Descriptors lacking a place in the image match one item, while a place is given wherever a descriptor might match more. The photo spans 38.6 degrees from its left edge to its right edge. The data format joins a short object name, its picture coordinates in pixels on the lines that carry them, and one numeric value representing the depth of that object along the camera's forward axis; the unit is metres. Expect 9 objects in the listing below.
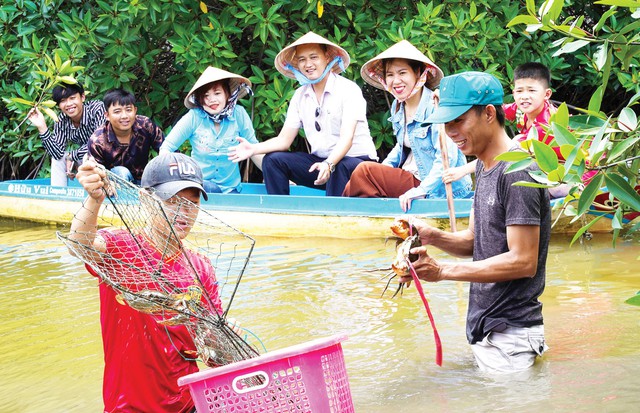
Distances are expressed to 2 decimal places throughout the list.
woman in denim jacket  7.11
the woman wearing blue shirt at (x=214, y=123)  8.41
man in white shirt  7.77
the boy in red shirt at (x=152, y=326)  2.96
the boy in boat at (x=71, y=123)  9.18
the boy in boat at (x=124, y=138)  8.60
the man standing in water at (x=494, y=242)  3.28
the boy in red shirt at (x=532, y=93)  6.91
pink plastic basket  2.37
